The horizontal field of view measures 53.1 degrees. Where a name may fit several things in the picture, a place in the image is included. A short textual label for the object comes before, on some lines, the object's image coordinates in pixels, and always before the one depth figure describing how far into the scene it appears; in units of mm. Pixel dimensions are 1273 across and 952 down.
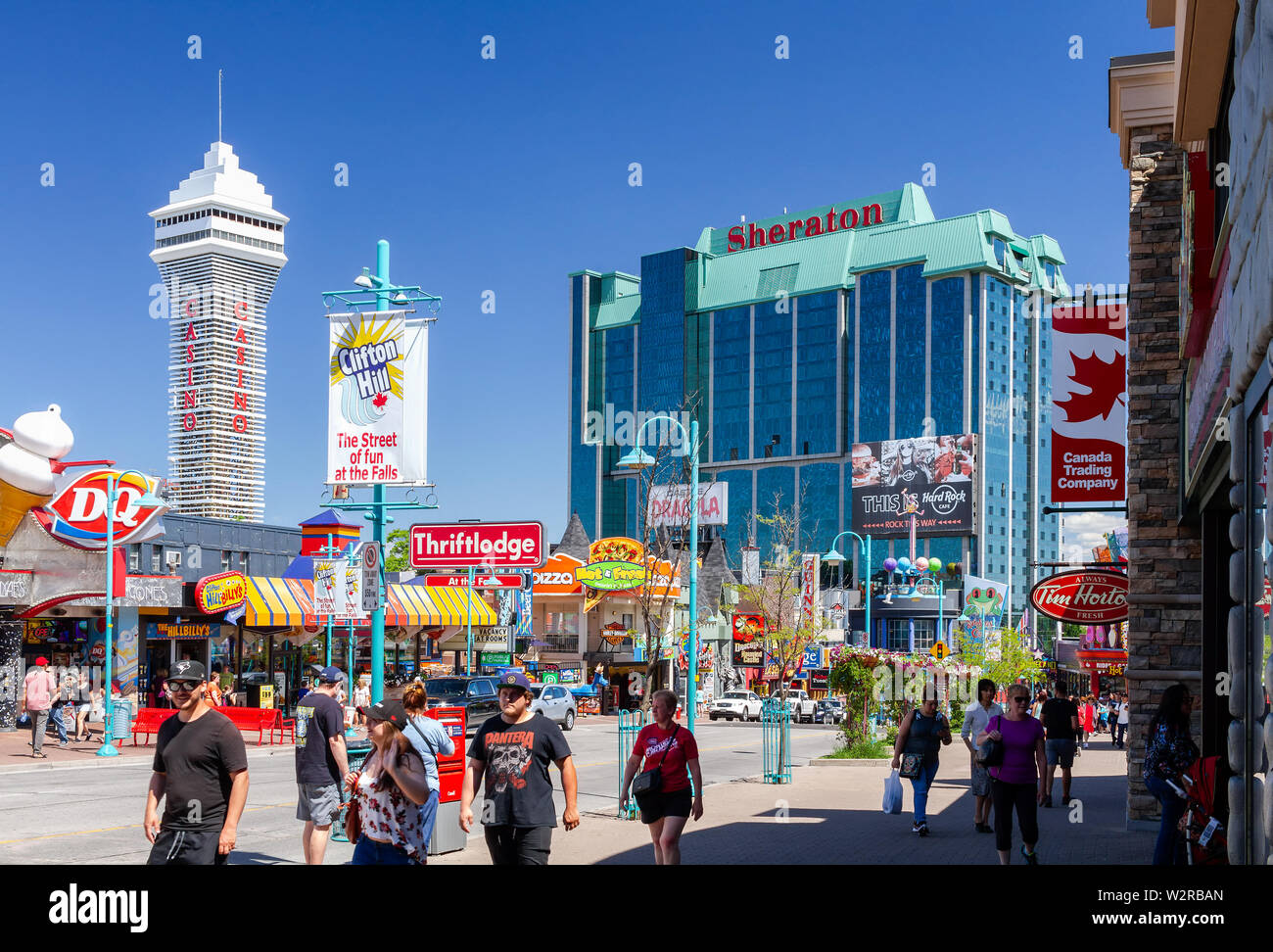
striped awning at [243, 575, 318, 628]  34875
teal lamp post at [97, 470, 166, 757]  25656
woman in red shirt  9969
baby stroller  7789
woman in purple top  11484
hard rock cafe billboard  109938
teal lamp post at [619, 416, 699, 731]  23281
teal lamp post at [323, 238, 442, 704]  16328
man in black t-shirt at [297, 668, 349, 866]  10961
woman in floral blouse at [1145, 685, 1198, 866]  10148
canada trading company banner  17312
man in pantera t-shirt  8539
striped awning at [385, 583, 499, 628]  40000
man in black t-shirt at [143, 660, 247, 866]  7547
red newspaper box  12836
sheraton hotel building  152250
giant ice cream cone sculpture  30250
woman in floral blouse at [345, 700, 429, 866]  7906
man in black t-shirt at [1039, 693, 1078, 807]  17906
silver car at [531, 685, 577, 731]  37906
